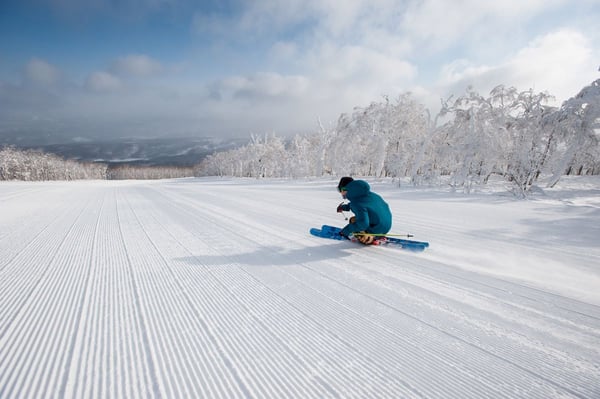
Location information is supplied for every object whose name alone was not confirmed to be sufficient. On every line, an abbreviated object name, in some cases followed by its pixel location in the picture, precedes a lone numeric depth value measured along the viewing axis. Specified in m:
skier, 3.76
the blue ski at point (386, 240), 3.89
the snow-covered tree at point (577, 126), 12.63
